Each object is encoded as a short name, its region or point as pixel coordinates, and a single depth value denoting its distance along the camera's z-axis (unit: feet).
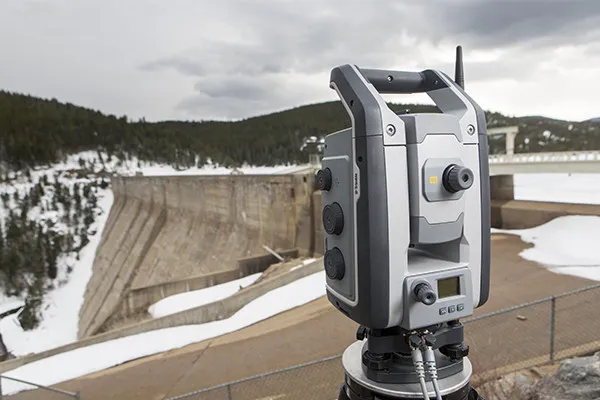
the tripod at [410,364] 1.29
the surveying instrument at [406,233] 1.24
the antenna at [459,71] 1.60
